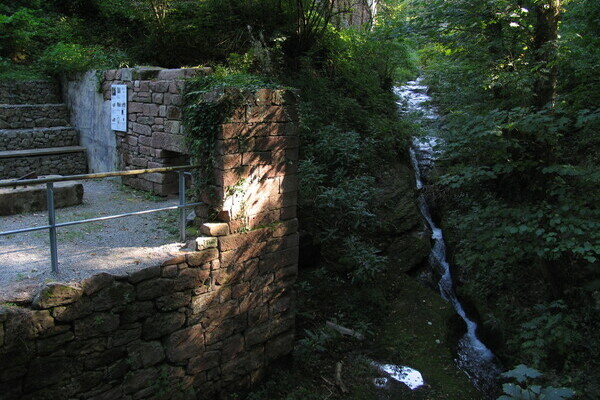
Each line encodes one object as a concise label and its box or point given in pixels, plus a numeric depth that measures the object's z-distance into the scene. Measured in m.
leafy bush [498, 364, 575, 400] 3.65
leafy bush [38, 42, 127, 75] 9.63
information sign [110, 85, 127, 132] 8.24
